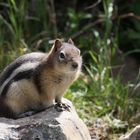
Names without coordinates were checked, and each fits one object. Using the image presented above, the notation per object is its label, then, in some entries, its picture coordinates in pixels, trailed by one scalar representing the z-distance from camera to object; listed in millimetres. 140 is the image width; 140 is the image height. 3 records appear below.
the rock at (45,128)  9228
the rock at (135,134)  10709
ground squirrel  10170
